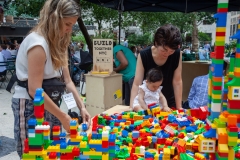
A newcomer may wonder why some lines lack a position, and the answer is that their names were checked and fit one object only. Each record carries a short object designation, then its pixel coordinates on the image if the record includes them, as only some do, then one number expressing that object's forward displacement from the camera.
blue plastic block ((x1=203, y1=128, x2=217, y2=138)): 0.99
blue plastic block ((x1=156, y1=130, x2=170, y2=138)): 1.43
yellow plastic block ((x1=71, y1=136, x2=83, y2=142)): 1.07
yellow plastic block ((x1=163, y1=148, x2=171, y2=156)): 1.14
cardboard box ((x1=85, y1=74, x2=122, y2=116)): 3.96
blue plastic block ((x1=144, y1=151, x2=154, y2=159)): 1.18
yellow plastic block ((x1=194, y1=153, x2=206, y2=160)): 1.10
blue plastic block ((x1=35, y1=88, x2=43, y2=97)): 1.07
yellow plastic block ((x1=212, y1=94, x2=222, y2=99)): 1.03
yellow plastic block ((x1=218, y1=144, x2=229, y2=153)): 0.94
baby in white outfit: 2.10
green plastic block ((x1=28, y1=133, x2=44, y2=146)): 0.96
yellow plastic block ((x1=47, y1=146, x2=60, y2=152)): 1.02
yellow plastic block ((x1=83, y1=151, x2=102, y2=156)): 0.96
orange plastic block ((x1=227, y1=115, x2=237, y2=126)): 0.91
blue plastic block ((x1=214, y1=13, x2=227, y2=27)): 1.00
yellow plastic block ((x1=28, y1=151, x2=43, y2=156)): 0.96
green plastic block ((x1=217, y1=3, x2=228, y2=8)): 1.00
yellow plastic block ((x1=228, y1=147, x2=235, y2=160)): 0.97
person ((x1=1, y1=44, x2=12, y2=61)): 9.11
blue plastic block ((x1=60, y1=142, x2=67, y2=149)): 1.01
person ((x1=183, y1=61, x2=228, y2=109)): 2.97
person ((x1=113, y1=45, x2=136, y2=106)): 4.10
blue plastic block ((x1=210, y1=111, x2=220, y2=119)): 1.05
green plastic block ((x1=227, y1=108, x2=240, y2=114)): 0.97
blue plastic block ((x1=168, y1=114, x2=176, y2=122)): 1.69
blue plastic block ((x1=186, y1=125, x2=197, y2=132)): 1.53
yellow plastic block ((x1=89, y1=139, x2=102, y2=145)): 0.96
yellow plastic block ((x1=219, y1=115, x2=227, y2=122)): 0.97
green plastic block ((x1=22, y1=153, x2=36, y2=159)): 0.96
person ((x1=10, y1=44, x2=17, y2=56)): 10.76
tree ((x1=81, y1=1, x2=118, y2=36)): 7.92
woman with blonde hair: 1.37
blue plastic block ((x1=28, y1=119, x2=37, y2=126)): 0.98
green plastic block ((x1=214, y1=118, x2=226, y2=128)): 0.97
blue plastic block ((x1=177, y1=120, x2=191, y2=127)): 1.63
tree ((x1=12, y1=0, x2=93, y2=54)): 7.39
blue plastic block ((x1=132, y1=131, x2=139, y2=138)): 1.45
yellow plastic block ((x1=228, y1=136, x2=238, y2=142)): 0.93
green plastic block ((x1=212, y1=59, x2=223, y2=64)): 1.02
